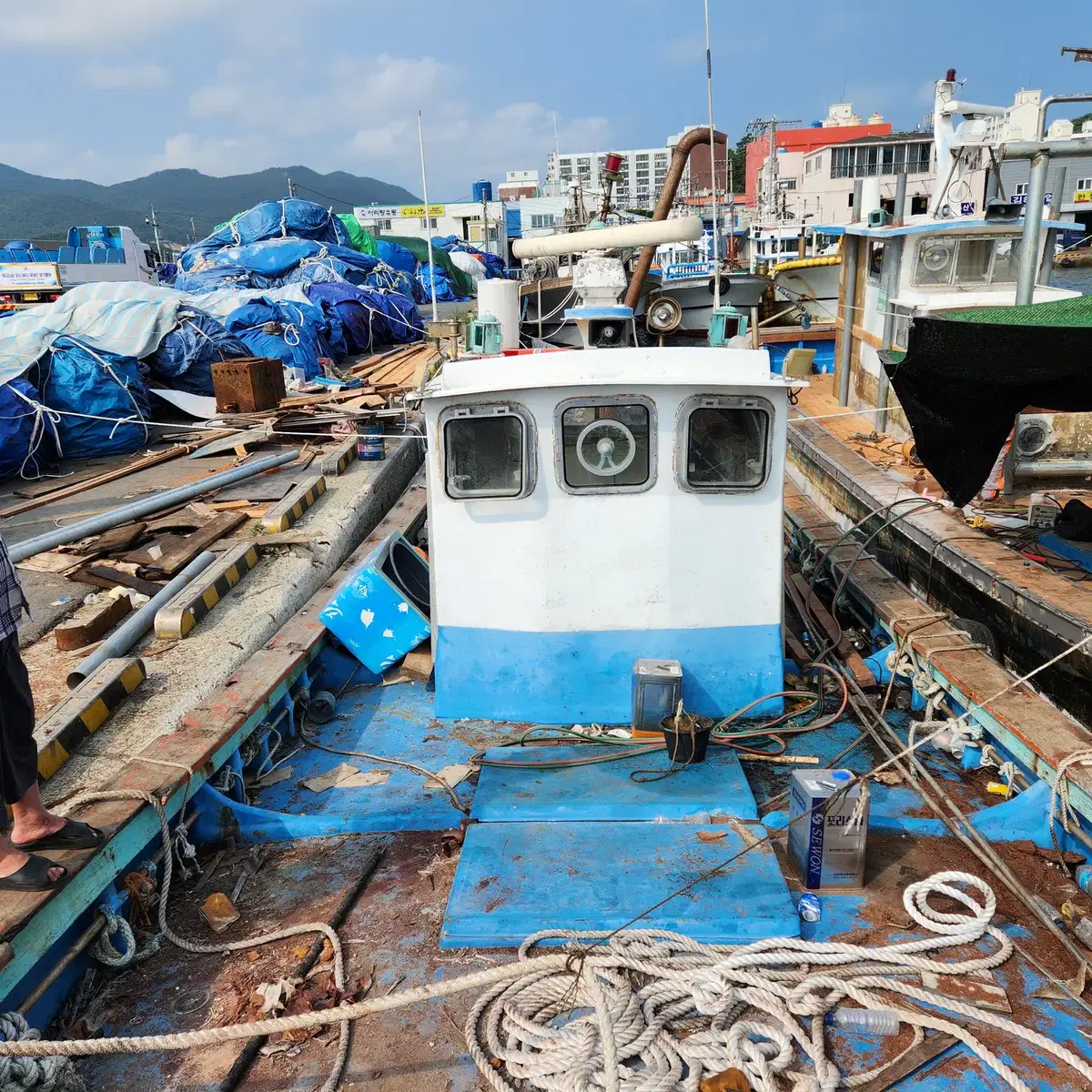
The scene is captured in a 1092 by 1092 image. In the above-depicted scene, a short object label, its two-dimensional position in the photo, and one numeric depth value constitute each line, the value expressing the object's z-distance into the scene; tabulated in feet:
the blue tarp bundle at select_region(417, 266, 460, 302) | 87.20
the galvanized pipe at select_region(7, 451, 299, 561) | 21.44
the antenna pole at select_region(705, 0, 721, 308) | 15.87
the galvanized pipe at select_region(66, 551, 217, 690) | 15.99
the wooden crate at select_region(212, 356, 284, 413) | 38.24
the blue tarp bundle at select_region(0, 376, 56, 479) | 30.91
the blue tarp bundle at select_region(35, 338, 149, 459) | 34.45
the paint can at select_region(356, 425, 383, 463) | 31.01
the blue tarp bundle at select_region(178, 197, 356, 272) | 79.71
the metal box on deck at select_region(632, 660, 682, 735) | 15.34
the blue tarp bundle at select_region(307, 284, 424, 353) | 59.31
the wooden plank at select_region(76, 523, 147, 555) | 22.25
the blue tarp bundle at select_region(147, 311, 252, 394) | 41.39
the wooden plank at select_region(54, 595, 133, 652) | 17.33
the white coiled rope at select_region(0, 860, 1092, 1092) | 9.21
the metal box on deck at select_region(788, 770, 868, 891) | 11.92
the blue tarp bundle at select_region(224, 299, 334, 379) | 48.11
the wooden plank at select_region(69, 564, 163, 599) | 20.24
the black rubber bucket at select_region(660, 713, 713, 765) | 14.65
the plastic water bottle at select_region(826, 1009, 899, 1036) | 10.00
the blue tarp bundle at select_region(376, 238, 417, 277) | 90.49
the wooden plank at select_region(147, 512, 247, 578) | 20.85
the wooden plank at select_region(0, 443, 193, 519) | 27.22
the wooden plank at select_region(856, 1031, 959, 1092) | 9.32
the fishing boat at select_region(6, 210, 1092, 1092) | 9.91
